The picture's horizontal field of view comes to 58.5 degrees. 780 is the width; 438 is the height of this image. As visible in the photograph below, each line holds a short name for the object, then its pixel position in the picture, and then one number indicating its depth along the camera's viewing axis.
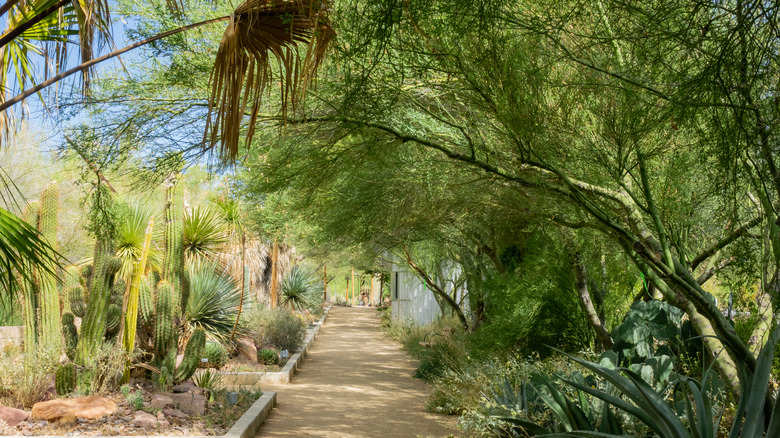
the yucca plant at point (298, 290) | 30.08
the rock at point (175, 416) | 8.78
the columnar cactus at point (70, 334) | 10.12
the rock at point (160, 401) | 9.27
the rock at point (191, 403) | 9.38
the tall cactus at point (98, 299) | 9.86
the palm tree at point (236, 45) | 3.95
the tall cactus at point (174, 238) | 11.23
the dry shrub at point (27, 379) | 8.92
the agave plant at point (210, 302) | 15.99
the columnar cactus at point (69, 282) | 11.30
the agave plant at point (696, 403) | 3.97
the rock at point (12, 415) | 8.02
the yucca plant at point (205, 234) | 17.16
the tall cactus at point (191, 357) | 10.67
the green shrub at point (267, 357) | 16.23
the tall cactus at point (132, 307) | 10.40
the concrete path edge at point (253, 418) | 8.22
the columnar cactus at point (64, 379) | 9.29
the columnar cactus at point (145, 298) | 11.52
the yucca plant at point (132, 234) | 12.49
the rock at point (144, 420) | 8.29
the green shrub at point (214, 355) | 14.15
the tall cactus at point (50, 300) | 10.08
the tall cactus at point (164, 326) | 10.77
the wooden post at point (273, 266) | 22.89
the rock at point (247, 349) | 16.52
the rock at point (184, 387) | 10.53
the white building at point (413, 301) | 26.39
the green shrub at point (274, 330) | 18.41
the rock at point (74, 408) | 8.18
